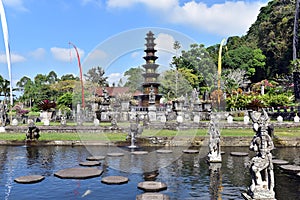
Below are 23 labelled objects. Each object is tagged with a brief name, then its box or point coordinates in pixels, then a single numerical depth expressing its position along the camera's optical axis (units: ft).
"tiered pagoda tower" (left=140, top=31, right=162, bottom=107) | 174.19
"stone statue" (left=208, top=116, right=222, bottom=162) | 53.83
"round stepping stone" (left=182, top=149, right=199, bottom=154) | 66.42
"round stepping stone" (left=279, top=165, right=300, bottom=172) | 47.21
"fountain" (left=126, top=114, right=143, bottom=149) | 77.71
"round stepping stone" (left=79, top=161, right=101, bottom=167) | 52.29
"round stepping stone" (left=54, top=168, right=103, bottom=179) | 43.58
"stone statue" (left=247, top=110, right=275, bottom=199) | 31.84
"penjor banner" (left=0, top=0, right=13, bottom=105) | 105.70
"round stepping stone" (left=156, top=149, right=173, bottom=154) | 67.56
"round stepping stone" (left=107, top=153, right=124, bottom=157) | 61.62
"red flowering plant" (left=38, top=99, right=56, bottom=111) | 154.61
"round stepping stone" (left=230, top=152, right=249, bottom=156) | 62.90
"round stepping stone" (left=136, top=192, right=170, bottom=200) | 32.94
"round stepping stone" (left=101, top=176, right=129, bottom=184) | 40.66
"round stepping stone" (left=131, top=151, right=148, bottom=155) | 64.97
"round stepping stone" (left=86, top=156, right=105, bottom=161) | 57.66
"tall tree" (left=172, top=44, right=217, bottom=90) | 231.91
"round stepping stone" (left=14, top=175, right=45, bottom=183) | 40.93
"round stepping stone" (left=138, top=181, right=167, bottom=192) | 37.22
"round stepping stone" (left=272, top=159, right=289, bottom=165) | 52.75
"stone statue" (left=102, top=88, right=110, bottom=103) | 148.11
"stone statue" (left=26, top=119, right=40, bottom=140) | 81.00
